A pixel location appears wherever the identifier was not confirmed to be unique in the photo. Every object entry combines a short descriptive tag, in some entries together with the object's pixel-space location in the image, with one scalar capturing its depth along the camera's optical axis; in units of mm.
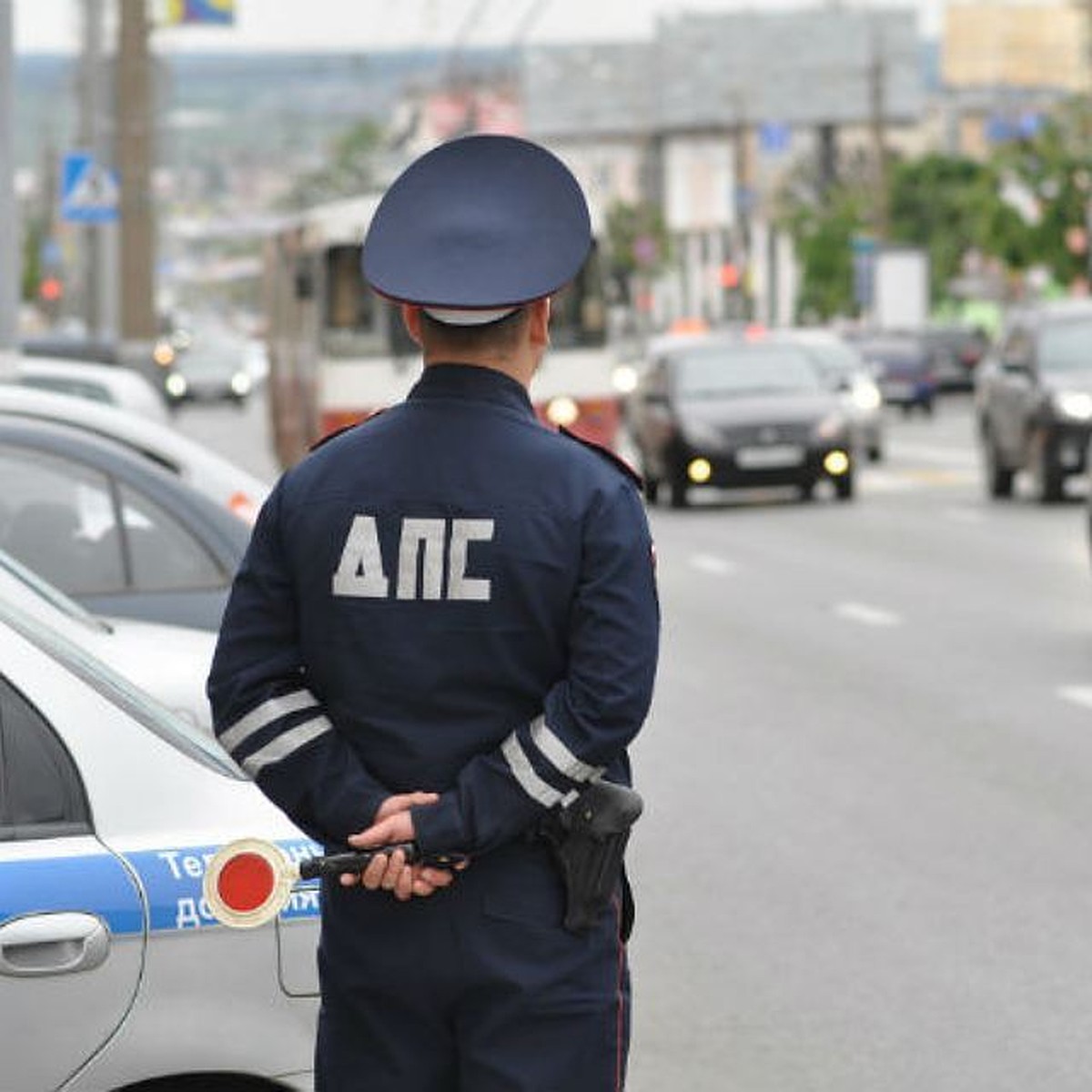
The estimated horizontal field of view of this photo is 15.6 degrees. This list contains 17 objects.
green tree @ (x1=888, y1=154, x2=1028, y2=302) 116250
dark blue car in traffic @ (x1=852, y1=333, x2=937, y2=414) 68500
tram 34906
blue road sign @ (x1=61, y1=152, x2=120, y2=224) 37906
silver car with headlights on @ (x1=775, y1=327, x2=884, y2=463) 43469
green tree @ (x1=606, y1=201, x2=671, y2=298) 142375
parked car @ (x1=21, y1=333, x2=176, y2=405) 31219
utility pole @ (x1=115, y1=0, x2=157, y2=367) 43156
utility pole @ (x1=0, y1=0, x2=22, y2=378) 23141
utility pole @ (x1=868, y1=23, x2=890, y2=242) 102062
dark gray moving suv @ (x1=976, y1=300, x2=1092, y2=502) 33000
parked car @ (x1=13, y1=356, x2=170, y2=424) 19688
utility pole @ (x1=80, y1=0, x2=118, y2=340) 45812
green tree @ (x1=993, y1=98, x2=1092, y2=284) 80938
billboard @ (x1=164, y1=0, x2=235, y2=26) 41375
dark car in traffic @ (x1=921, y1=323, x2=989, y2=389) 80625
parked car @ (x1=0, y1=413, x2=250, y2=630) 11500
